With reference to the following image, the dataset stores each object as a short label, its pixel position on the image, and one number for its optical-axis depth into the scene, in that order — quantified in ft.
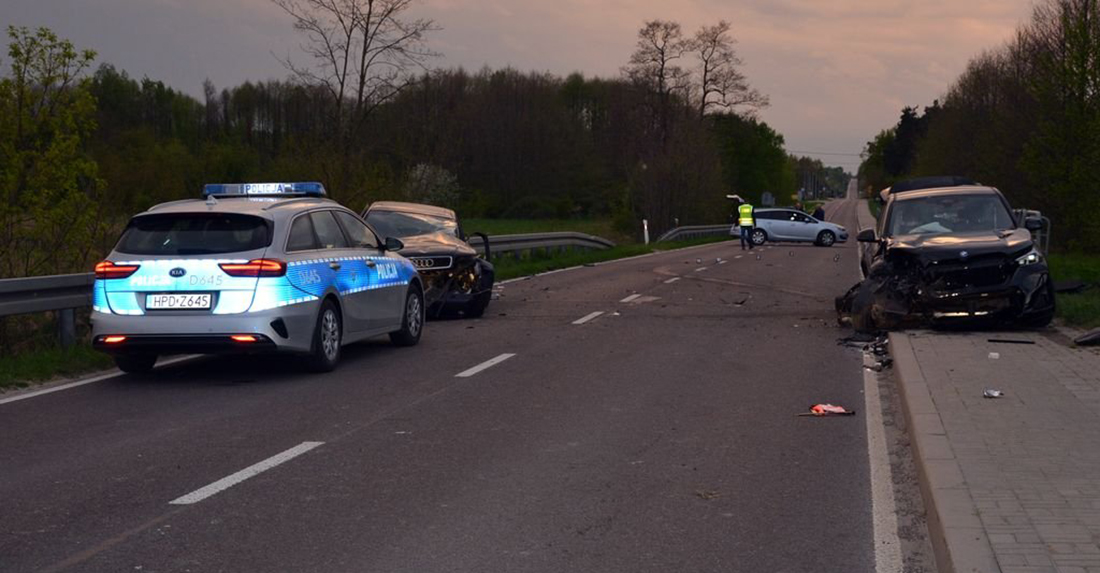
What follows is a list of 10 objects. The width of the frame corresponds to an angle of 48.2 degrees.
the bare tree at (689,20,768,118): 246.88
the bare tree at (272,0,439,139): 87.51
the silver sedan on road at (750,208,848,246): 176.24
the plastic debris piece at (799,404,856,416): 31.04
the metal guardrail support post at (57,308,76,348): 42.11
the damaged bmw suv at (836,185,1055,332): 45.21
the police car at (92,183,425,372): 34.94
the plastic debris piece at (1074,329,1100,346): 40.78
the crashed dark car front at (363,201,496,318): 56.49
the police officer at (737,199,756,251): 146.82
